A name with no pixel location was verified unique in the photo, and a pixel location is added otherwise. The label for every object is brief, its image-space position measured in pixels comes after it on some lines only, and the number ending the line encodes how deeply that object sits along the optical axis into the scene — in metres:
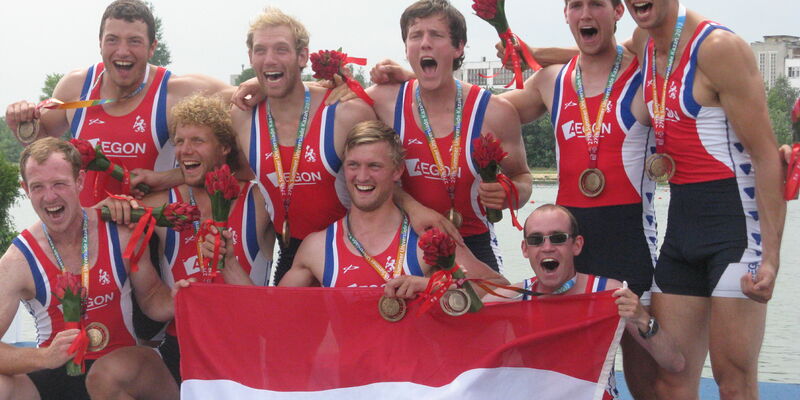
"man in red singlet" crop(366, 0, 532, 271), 5.01
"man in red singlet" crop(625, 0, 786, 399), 3.95
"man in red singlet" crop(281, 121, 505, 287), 4.60
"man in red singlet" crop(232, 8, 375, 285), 5.06
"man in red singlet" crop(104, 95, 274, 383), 5.04
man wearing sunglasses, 4.18
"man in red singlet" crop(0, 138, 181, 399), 4.50
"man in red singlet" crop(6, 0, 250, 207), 5.35
